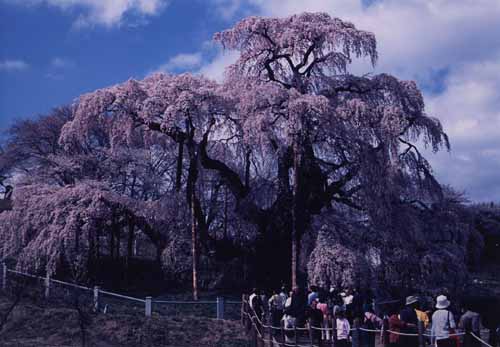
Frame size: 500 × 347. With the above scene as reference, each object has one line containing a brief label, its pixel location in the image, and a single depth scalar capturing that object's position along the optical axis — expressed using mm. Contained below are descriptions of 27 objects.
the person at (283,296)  21203
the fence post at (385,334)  12336
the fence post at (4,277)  25750
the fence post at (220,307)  24986
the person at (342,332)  13914
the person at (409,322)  12062
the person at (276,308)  19472
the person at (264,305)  20967
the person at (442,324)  11508
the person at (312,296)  19391
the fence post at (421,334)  11047
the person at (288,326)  15747
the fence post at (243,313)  24494
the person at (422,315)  14033
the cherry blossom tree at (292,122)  26422
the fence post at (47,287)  25323
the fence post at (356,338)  12977
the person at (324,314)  14797
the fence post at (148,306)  24438
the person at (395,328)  12141
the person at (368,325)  13281
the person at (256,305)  21297
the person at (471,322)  11773
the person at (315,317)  16297
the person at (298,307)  16859
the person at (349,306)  16719
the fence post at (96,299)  24247
